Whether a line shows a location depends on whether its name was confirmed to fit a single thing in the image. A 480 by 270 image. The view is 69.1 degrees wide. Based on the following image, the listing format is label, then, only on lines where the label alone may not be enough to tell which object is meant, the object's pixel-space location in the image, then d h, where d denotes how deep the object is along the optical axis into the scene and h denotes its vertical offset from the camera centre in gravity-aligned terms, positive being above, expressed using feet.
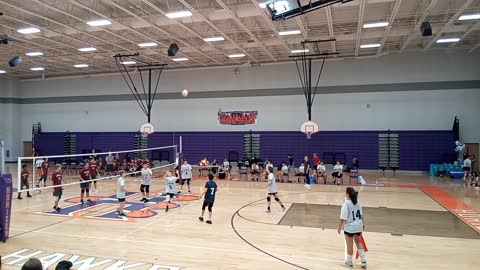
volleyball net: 62.33 -6.61
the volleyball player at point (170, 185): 45.06 -6.21
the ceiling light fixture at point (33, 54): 81.98 +19.66
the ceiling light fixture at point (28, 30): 62.90 +19.54
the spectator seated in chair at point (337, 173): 68.74 -6.87
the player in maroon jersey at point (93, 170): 53.78 -5.05
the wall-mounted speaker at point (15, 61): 69.21 +15.18
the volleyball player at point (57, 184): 44.15 -5.99
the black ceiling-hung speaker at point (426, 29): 55.11 +17.49
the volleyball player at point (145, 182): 49.05 -6.39
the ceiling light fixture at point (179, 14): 52.60 +18.88
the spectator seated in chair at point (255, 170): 74.70 -6.87
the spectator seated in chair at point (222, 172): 78.84 -7.80
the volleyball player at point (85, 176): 48.70 -5.41
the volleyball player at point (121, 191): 41.14 -6.33
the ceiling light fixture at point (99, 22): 57.33 +19.18
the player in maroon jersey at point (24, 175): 53.01 -5.76
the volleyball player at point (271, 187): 43.42 -6.14
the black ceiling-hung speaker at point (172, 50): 64.27 +16.37
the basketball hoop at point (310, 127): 76.64 +2.46
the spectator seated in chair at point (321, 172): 71.51 -6.95
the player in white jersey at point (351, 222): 24.84 -6.00
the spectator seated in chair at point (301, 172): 70.95 -6.98
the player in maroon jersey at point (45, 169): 61.87 -5.66
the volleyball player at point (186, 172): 58.13 -5.71
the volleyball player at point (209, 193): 38.47 -6.13
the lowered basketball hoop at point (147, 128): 87.50 +2.30
